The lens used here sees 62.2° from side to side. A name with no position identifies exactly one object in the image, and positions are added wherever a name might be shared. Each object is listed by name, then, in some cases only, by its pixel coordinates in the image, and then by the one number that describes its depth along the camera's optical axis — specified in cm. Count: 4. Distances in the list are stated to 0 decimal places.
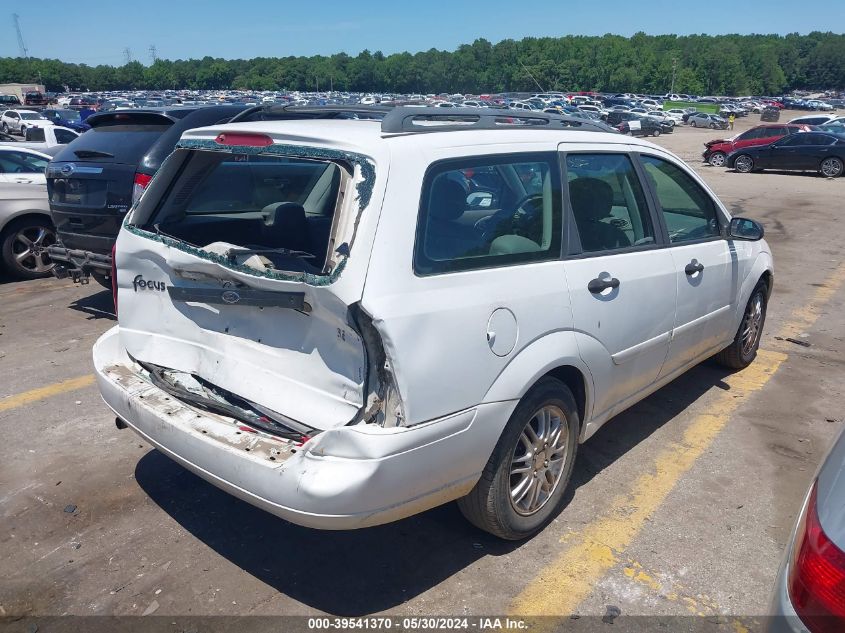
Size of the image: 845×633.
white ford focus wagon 257
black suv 625
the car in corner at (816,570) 166
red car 2439
